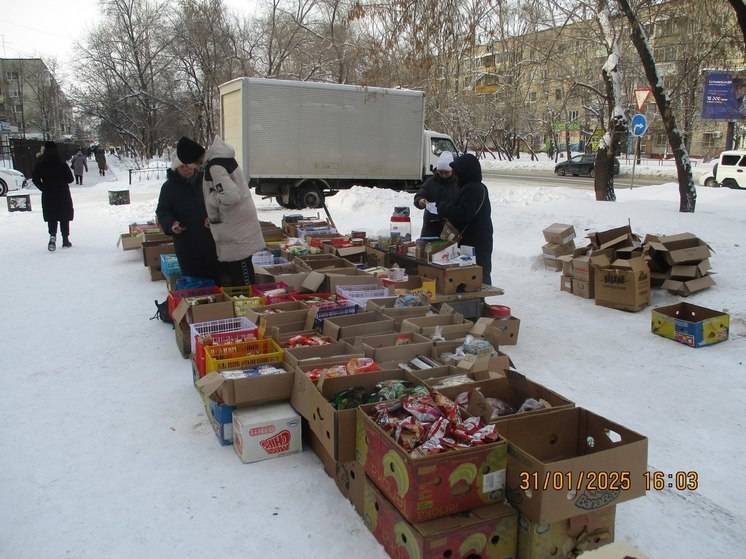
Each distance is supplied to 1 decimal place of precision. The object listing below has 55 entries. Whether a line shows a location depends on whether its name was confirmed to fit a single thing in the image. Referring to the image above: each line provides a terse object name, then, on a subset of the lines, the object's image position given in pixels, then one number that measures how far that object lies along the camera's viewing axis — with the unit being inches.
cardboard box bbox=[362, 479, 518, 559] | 90.6
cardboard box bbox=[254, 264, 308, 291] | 234.1
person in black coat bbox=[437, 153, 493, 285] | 239.3
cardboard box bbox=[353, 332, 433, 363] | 152.5
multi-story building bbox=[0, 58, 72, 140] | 2324.1
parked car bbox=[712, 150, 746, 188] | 887.7
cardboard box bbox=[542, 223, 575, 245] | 334.3
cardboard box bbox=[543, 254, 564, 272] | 337.4
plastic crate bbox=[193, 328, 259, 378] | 160.2
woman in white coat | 202.1
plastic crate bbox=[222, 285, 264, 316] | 197.9
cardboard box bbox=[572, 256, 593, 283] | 281.0
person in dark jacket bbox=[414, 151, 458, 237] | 264.7
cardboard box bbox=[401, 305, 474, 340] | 174.6
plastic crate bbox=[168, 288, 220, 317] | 217.2
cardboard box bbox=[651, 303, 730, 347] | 215.5
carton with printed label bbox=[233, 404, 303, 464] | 133.2
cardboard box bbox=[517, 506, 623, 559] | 95.0
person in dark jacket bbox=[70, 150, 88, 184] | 1085.6
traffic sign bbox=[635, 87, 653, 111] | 499.5
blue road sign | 545.3
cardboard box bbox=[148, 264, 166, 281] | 322.7
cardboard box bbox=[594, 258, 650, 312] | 260.5
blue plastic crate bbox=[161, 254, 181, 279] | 270.6
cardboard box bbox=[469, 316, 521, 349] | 210.0
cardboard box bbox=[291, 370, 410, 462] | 113.0
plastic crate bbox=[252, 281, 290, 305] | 207.9
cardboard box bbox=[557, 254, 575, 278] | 293.6
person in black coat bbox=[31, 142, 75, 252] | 375.6
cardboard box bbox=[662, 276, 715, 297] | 271.7
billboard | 927.8
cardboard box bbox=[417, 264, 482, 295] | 226.5
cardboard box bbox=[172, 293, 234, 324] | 189.8
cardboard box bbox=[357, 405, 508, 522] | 91.9
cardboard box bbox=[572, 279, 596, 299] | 284.7
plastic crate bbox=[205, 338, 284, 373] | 150.0
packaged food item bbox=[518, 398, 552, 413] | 116.6
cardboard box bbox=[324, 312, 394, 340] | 170.9
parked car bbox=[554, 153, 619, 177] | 1343.0
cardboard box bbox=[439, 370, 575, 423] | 120.6
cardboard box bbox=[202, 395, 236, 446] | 141.6
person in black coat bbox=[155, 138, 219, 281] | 221.9
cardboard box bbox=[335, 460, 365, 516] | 112.8
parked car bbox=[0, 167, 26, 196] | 861.8
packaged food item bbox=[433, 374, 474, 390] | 131.9
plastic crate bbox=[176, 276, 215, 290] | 229.8
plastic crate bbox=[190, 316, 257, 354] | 180.2
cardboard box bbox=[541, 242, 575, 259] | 338.3
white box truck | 584.4
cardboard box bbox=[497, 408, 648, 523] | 91.0
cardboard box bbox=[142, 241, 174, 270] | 321.7
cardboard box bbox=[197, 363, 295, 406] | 135.7
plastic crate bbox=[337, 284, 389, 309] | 211.6
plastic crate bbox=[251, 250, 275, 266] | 275.9
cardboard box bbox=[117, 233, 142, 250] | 375.9
